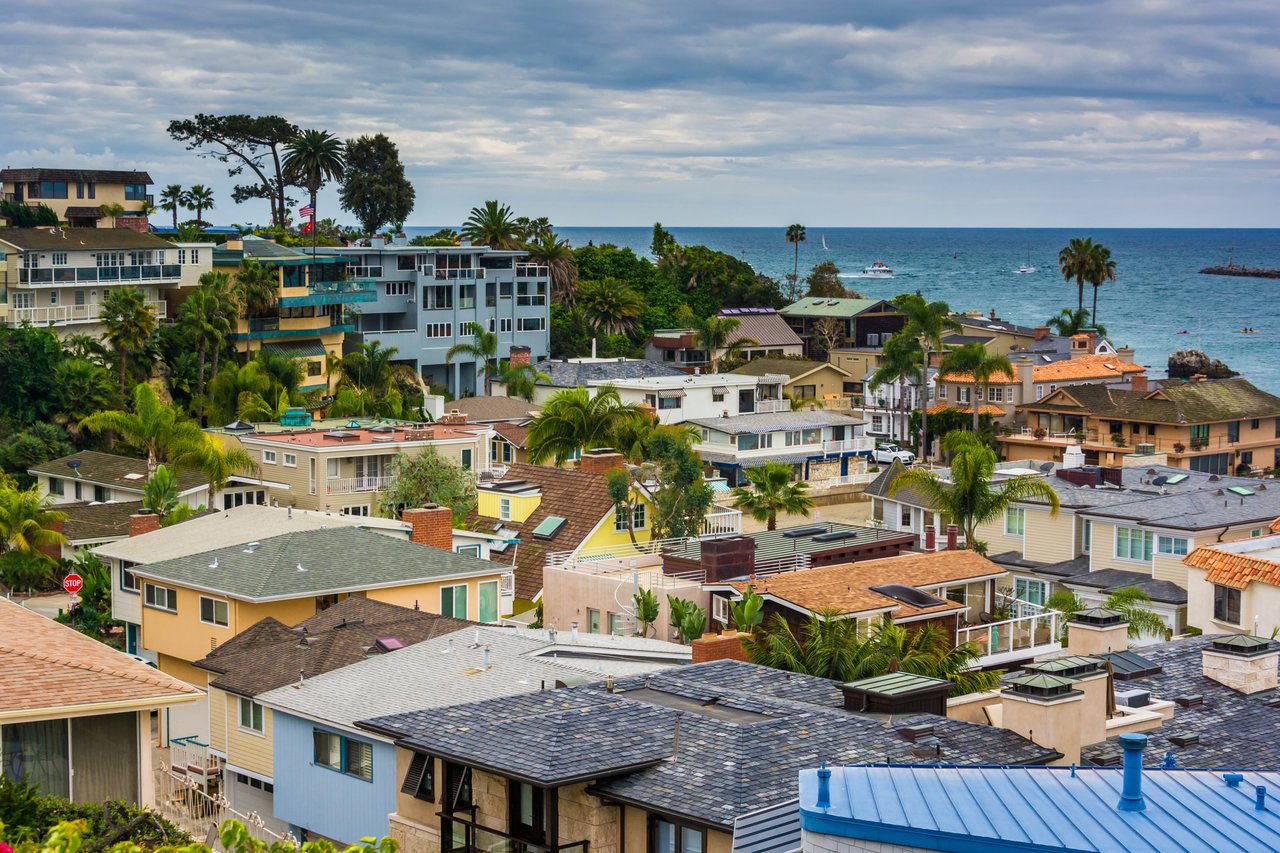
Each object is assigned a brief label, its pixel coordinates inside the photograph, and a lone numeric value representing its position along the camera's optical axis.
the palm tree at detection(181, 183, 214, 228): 140.75
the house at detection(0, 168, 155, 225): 124.01
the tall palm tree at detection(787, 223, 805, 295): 178.85
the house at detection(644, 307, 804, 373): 129.62
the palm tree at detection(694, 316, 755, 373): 128.12
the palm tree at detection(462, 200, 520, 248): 133.50
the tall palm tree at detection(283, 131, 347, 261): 134.25
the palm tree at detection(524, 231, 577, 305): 134.00
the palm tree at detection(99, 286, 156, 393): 89.44
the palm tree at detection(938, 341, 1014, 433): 99.50
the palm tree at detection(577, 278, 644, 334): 135.25
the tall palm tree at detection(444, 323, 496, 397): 115.44
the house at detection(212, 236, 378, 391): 101.00
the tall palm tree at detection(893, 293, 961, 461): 101.69
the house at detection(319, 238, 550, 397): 114.75
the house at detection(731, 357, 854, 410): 118.94
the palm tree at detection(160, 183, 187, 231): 138.62
